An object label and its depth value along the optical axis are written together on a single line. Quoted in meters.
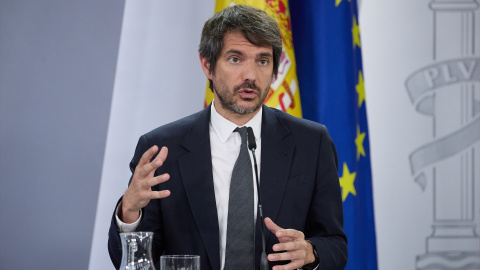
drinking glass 3.54
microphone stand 3.69
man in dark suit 3.92
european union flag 4.60
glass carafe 3.56
